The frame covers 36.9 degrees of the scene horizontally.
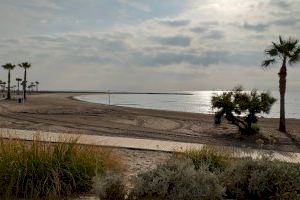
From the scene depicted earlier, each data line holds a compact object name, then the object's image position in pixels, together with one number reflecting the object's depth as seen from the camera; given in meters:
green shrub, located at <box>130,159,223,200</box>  6.30
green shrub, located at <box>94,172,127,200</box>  6.41
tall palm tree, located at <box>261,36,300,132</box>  24.36
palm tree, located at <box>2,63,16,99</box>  73.44
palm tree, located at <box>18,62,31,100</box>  69.50
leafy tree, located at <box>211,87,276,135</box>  22.52
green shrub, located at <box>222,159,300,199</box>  6.65
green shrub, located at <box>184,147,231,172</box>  8.61
